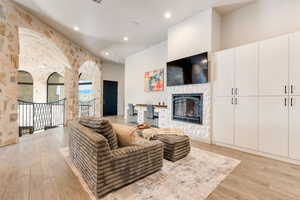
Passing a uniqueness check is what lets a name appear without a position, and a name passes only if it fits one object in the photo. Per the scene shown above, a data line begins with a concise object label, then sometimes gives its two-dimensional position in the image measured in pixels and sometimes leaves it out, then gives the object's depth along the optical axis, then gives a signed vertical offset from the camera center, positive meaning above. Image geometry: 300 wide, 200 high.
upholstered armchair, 1.45 -0.72
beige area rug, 1.55 -1.06
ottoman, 2.38 -0.81
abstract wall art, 5.64 +0.83
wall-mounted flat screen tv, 3.57 +0.84
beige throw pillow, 1.83 -0.46
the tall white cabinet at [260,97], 2.44 +0.07
